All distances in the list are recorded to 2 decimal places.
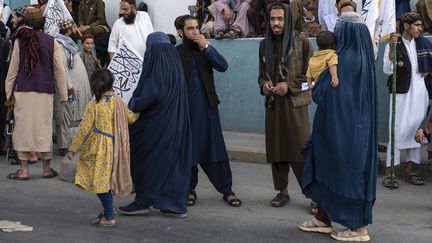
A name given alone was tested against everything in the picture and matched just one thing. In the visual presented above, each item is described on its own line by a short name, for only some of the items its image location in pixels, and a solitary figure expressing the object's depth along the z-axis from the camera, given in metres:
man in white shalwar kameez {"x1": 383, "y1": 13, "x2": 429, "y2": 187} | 9.65
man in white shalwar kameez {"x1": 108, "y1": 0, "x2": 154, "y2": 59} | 11.43
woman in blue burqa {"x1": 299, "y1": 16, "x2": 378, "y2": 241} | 6.83
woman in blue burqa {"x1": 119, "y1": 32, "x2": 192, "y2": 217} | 7.53
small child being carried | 6.90
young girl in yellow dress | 7.19
